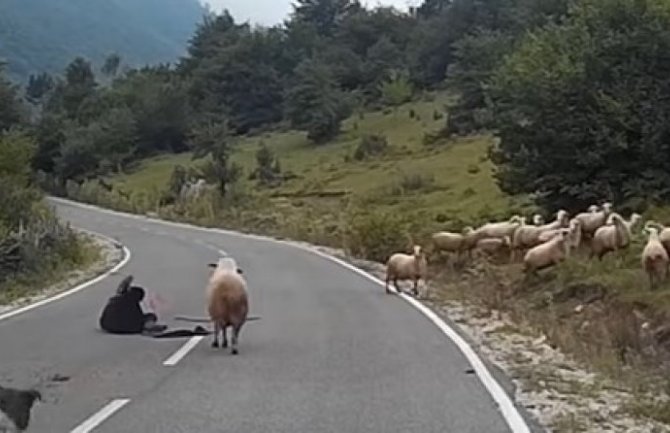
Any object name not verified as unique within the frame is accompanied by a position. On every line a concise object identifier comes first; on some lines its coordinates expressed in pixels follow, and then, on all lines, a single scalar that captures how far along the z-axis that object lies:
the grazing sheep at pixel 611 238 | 24.08
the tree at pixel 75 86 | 116.67
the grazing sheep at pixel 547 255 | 24.28
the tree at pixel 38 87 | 148.38
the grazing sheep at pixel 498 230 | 29.06
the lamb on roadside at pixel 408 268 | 24.95
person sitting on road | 17.30
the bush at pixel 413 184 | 56.19
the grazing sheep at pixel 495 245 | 28.88
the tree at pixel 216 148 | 68.44
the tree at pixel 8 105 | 75.75
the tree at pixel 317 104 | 86.19
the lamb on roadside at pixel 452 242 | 30.16
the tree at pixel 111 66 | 174.00
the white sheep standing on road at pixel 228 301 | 14.95
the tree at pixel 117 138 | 96.19
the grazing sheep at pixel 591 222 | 26.38
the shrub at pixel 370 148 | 72.94
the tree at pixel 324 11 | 130.38
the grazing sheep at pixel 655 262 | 20.20
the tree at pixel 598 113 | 33.31
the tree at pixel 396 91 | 92.56
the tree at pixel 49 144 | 98.88
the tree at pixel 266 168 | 71.00
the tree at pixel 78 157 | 94.48
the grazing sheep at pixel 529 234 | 27.05
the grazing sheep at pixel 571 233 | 25.32
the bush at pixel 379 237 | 35.50
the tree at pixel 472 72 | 74.38
